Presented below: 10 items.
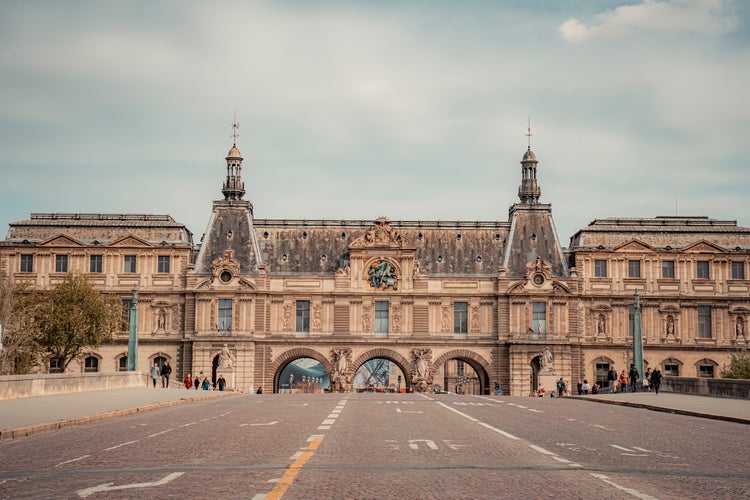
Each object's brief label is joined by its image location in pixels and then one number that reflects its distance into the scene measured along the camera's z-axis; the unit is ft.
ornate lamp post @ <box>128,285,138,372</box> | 212.02
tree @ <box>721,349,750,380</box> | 250.57
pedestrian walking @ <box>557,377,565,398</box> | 244.01
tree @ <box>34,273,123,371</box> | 244.42
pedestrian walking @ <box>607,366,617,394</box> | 213.38
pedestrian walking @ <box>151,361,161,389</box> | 205.59
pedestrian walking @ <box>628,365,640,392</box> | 201.05
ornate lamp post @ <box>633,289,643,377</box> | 203.82
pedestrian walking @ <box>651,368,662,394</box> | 176.65
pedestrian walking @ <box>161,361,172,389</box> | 212.99
